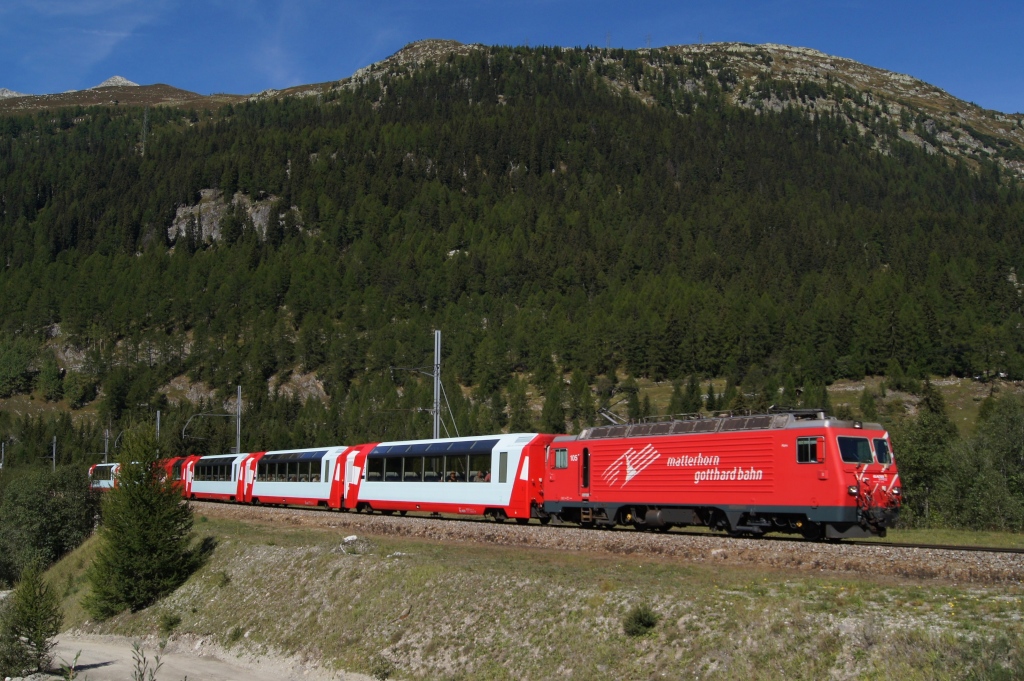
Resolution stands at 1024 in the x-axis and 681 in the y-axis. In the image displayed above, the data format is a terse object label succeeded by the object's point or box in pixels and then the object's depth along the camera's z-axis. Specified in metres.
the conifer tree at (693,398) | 128.46
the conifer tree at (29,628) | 29.03
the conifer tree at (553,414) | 130.25
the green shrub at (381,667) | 22.52
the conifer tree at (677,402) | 130.75
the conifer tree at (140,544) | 37.41
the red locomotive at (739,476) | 25.17
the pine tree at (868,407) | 117.75
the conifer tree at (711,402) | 131.46
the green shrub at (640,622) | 18.59
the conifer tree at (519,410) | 130.88
